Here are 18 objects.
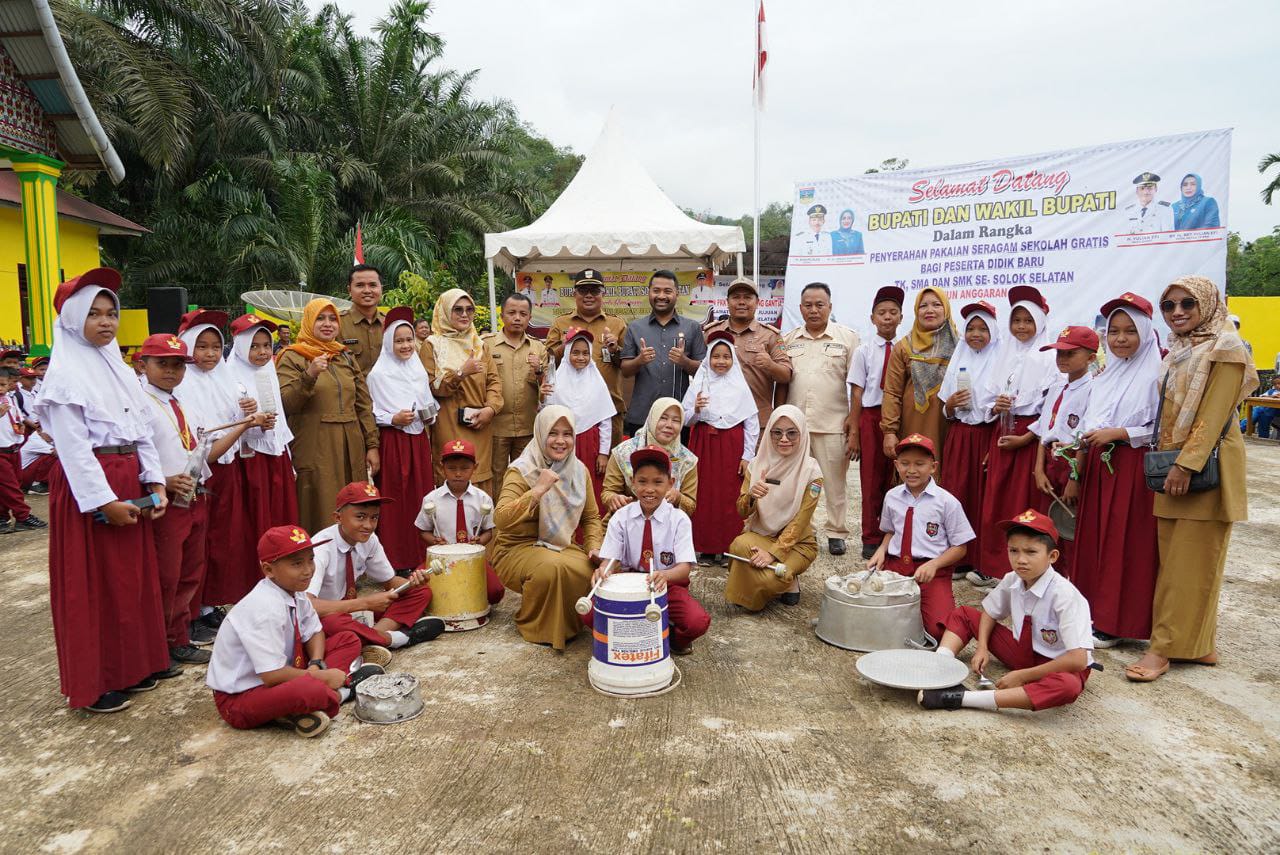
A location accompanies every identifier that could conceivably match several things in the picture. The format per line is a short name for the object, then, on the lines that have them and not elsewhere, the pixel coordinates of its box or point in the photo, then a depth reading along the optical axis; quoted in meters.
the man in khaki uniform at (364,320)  5.30
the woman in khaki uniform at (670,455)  4.65
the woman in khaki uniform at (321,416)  4.86
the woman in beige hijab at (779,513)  4.54
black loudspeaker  8.77
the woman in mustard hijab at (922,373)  5.39
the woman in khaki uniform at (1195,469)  3.57
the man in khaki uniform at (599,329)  5.99
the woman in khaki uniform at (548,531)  4.07
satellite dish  14.29
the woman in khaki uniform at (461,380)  5.39
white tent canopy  9.00
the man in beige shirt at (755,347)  5.79
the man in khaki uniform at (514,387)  5.64
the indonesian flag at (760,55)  10.52
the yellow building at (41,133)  8.80
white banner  7.50
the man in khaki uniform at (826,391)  5.83
